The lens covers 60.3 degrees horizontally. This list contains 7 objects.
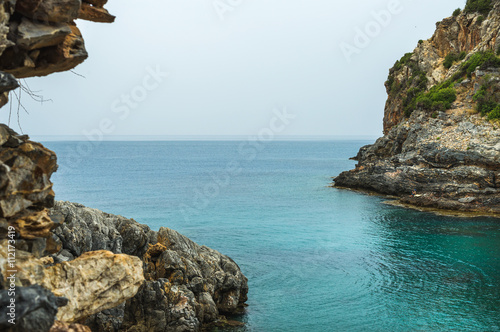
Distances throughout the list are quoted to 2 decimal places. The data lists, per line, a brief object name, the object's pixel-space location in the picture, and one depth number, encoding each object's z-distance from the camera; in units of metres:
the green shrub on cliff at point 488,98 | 67.25
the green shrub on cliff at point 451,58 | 86.93
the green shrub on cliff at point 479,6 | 81.69
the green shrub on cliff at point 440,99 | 74.69
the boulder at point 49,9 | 11.36
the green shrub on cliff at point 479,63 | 70.88
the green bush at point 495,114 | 66.03
